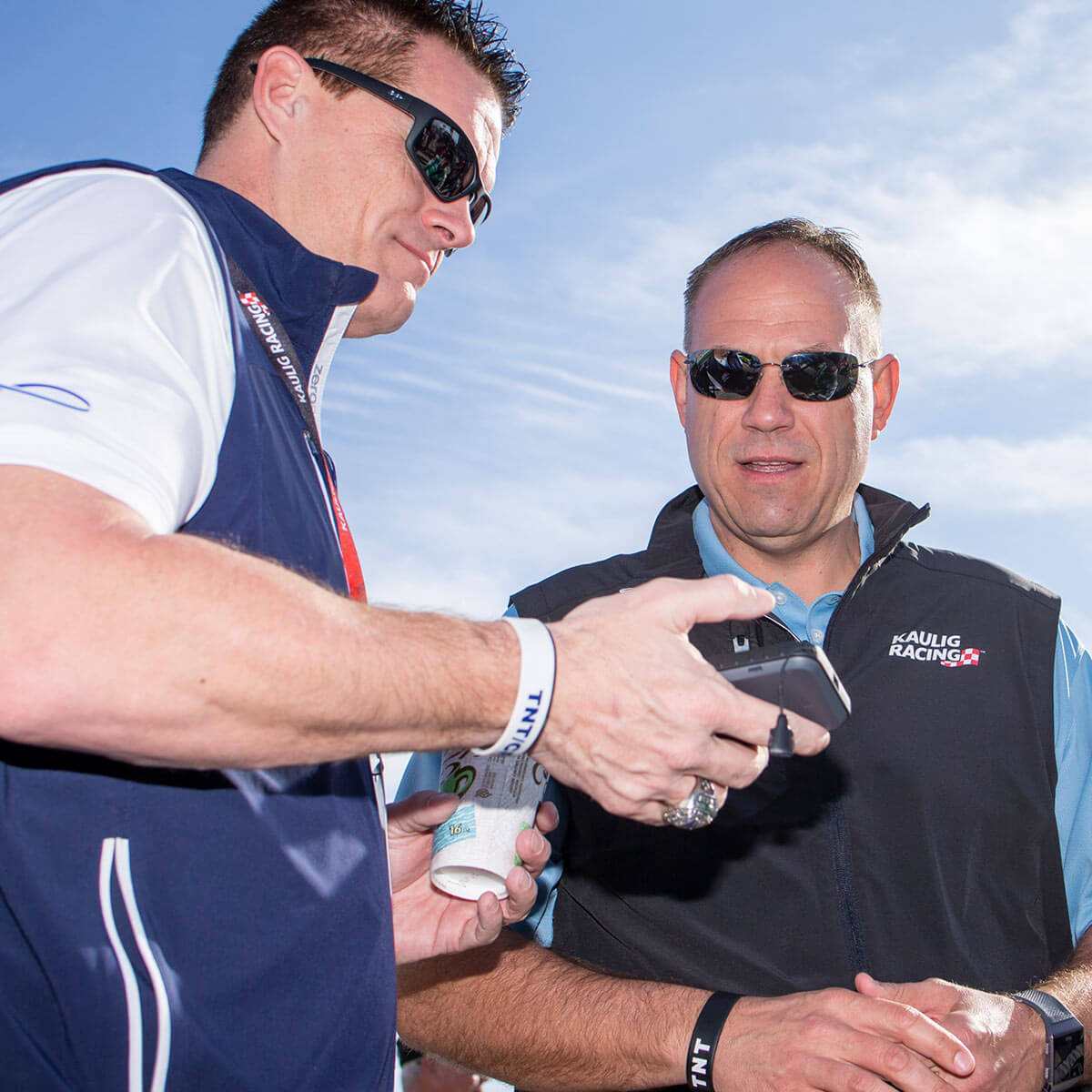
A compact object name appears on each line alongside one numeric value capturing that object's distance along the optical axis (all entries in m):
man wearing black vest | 1.12
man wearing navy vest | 0.73
